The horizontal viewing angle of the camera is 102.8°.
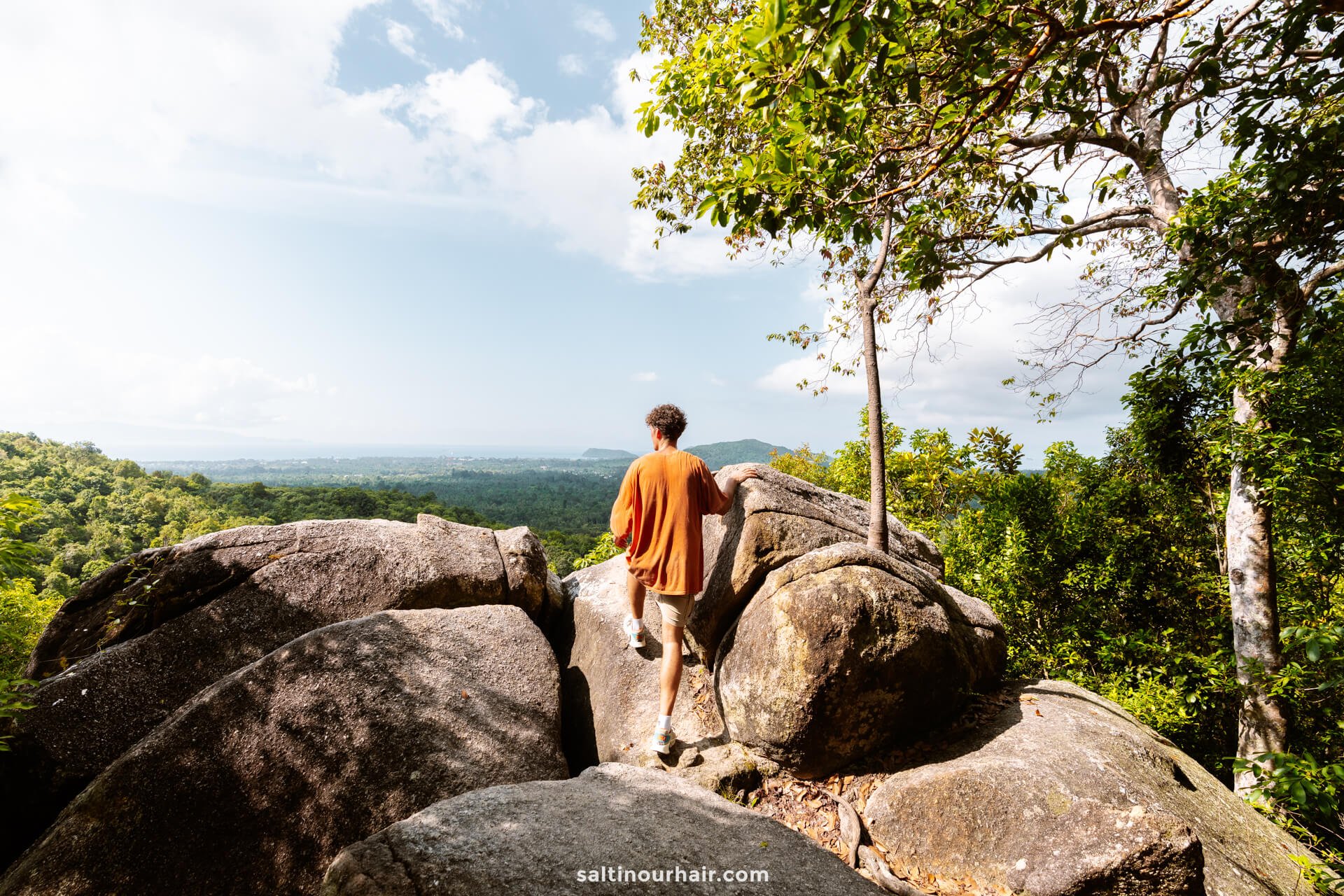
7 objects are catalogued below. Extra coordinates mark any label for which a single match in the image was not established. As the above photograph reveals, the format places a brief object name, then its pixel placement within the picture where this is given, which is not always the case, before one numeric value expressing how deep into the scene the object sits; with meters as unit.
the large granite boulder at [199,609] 5.57
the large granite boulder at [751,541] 6.58
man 6.01
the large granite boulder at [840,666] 5.31
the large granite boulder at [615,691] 6.37
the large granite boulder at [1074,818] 3.99
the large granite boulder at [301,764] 4.53
